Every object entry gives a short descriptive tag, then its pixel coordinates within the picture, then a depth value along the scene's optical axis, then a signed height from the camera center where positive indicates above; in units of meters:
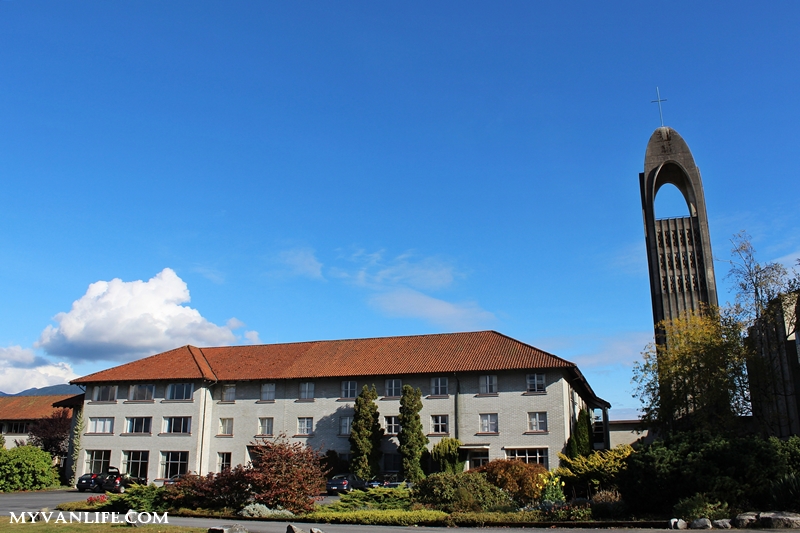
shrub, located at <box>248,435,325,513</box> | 23.19 -1.60
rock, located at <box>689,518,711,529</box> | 17.14 -2.41
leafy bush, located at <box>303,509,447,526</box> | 21.36 -2.77
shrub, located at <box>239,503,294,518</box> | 22.86 -2.71
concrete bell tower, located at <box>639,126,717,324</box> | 62.28 +17.99
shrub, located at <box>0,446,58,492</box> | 41.94 -2.15
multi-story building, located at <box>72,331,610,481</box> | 41.34 +2.23
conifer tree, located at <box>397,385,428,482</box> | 39.62 -0.22
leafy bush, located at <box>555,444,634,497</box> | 25.36 -1.60
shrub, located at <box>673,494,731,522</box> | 17.95 -2.17
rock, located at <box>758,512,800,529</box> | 16.39 -2.25
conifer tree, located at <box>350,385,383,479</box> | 40.53 -0.38
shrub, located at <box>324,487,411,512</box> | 24.72 -2.53
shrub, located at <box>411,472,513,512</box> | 23.58 -2.26
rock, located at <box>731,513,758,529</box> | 16.92 -2.30
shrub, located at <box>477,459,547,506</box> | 25.64 -1.93
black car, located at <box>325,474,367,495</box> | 37.37 -2.95
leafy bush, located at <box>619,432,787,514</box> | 18.83 -1.23
